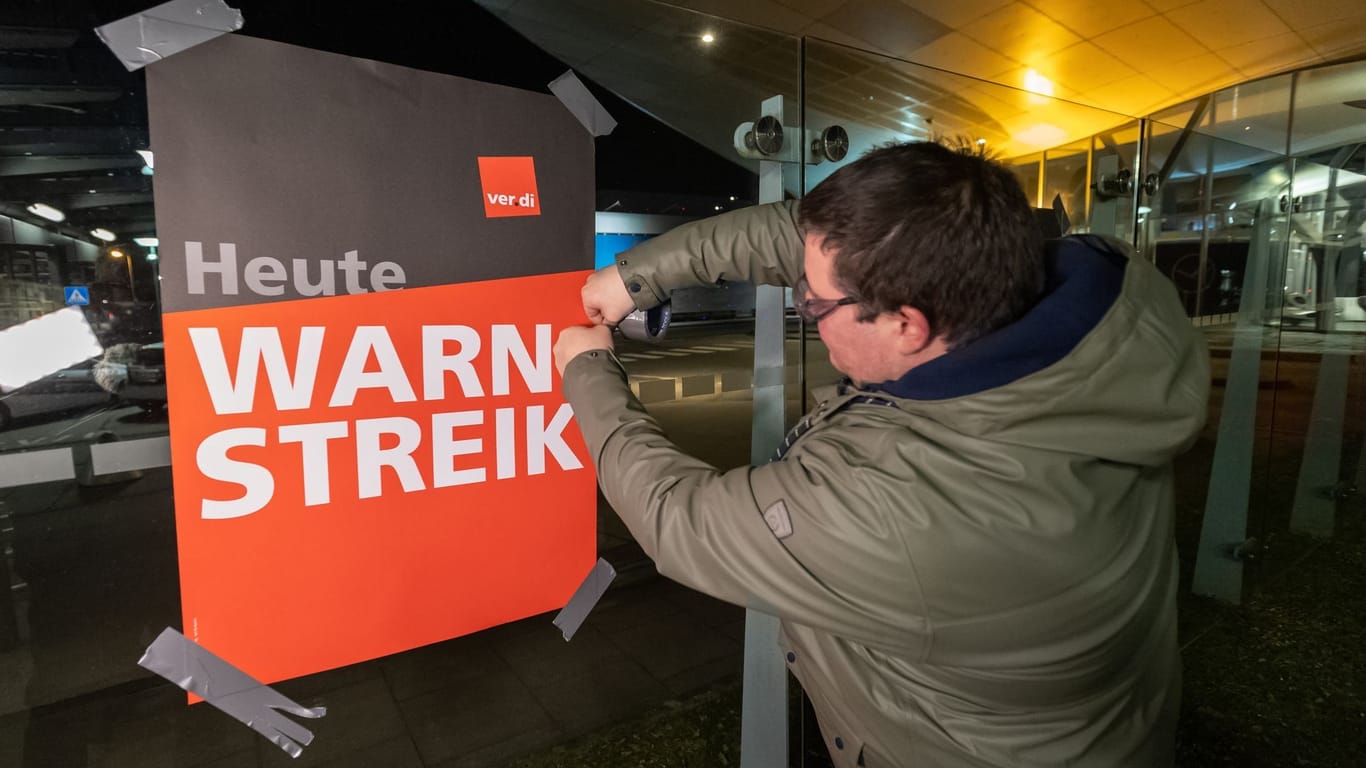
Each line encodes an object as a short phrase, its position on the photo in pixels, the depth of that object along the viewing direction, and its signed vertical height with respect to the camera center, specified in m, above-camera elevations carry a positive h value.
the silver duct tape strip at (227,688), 1.21 -0.70
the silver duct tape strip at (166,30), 1.08 +0.46
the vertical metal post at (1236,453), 3.32 -0.66
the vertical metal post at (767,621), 1.73 -0.79
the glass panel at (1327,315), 4.53 +0.06
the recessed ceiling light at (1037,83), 7.89 +2.82
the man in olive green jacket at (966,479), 0.85 -0.21
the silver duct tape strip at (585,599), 1.66 -0.70
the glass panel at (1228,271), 3.07 +0.25
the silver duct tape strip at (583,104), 1.50 +0.47
